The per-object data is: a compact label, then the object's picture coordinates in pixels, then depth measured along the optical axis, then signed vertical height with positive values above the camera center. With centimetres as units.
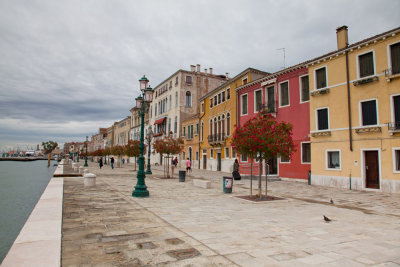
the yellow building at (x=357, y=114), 1384 +230
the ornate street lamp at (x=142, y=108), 1135 +224
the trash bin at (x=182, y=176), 1862 -156
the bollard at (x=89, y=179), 1462 -142
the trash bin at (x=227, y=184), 1318 -148
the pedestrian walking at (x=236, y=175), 2048 -162
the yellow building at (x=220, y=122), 2738 +362
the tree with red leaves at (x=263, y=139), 1063 +58
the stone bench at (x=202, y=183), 1511 -170
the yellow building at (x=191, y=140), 3681 +193
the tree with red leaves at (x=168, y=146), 2147 +57
